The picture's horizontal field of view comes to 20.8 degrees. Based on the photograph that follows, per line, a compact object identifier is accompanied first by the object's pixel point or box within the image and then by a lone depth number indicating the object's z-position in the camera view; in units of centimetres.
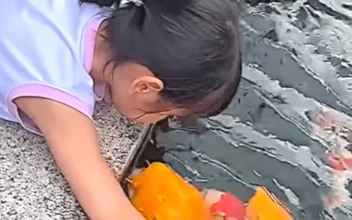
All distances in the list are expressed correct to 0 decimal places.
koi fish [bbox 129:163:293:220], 125
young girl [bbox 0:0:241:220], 118
